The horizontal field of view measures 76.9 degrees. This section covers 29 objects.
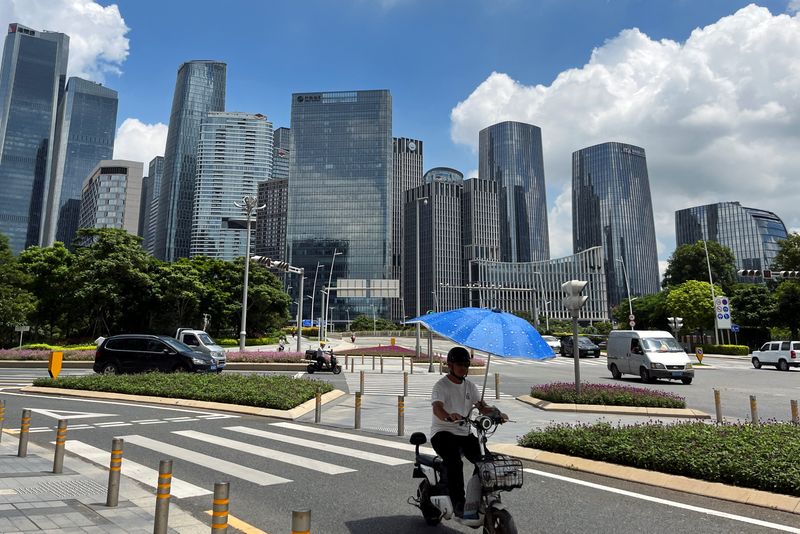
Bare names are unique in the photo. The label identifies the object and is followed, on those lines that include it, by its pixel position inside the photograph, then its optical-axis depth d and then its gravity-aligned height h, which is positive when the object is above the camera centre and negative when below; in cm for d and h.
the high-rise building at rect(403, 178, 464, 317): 16300 +3006
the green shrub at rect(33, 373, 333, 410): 1303 -156
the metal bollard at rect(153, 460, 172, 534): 404 -133
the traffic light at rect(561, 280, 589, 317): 1498 +110
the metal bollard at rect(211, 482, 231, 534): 336 -117
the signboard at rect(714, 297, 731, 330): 4139 +167
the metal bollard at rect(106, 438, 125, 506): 526 -157
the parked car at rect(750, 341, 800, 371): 3162 -129
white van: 2092 -95
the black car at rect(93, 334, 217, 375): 1964 -93
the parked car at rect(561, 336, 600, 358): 4212 -117
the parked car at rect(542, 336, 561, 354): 4439 -74
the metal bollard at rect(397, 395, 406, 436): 956 -160
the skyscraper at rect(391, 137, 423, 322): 16475 +2721
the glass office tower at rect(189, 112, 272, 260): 19012 +6117
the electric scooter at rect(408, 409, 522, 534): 387 -130
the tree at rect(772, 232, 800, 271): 4856 +789
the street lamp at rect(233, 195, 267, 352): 2949 +732
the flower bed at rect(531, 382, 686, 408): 1323 -167
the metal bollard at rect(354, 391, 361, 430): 1048 -175
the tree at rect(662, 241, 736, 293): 7388 +1032
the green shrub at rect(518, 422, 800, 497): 610 -160
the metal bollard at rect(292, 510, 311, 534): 272 -102
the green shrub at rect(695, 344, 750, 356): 4700 -141
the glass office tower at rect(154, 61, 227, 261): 19675 +3865
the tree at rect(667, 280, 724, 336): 5412 +322
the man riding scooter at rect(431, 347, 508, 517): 457 -76
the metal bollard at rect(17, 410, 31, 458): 746 -152
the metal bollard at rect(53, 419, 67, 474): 645 -158
